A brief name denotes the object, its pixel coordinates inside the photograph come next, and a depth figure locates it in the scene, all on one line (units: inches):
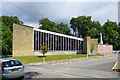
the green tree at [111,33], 2402.6
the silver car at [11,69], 264.1
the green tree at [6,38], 1046.8
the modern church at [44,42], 1112.8
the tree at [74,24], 2847.7
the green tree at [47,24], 2432.2
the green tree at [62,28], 2667.6
